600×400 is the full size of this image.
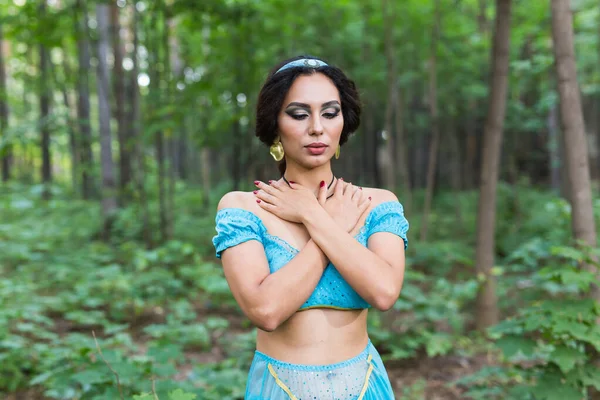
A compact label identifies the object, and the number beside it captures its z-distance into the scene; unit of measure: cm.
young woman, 172
